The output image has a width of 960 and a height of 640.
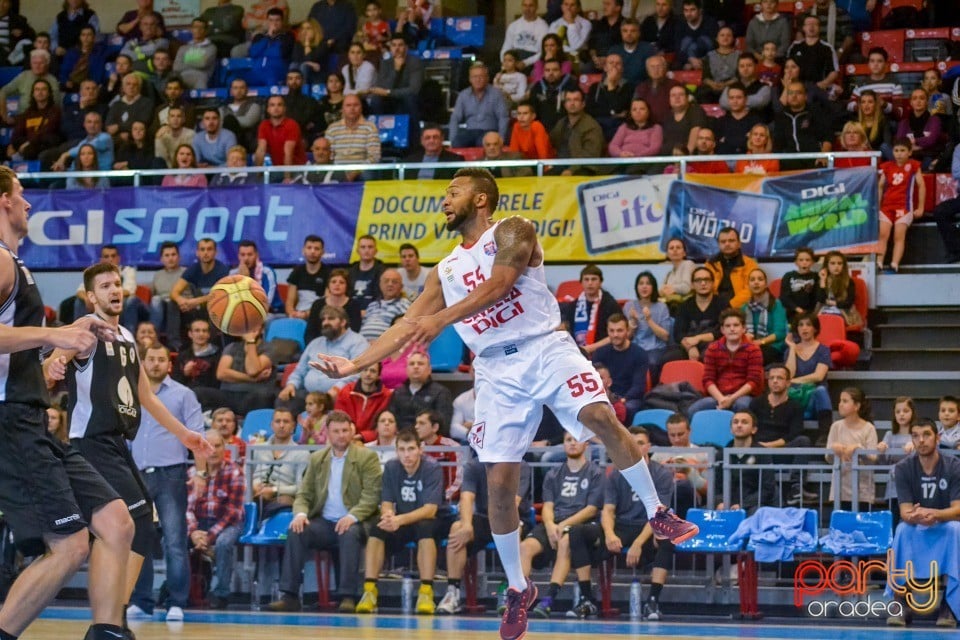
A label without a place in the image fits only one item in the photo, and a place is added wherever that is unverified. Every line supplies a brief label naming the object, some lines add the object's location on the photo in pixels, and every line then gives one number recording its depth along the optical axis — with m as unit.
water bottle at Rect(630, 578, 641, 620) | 11.33
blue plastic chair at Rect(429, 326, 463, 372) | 14.67
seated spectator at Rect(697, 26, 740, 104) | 16.88
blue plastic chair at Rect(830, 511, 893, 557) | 10.86
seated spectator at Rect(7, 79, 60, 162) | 19.33
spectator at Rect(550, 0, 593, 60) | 18.45
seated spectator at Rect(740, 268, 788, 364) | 13.75
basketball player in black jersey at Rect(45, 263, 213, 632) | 8.17
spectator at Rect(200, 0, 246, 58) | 20.81
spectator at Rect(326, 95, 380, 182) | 16.81
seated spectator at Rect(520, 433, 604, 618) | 11.30
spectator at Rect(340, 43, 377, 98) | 18.31
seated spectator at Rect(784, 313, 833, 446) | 12.85
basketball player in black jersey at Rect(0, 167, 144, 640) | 6.20
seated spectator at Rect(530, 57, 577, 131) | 16.89
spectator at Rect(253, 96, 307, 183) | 17.62
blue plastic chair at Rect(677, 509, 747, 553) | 11.16
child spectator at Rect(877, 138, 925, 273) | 14.80
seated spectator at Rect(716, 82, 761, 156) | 15.81
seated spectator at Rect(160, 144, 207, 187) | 17.23
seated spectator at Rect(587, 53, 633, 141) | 16.77
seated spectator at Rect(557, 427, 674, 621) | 11.17
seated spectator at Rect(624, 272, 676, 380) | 14.05
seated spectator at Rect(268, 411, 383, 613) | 11.84
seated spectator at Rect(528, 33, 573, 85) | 17.55
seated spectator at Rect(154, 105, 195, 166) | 18.00
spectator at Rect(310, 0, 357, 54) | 19.82
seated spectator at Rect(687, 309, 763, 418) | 12.95
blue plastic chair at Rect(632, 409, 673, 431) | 12.89
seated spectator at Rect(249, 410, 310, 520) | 12.48
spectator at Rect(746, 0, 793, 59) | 17.47
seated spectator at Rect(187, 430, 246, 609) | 12.26
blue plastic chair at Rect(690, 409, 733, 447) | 12.66
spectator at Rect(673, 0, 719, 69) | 17.86
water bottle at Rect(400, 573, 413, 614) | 11.80
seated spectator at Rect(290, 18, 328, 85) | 19.36
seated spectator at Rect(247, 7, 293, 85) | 20.02
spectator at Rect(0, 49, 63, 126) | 20.44
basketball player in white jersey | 7.34
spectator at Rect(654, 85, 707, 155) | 15.83
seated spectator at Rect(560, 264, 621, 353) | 14.03
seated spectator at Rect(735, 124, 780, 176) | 15.11
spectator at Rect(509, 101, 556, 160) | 16.28
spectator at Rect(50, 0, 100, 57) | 21.69
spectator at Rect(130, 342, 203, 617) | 11.19
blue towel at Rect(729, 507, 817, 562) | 10.97
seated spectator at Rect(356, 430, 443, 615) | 11.73
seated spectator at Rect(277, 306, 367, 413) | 14.15
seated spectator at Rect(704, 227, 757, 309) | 14.28
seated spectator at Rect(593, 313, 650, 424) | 13.30
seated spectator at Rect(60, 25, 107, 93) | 20.81
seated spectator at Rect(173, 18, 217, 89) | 20.11
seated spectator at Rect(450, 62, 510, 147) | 17.11
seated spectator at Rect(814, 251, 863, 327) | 13.98
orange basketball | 8.92
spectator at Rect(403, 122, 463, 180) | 16.31
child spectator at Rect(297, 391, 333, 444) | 13.13
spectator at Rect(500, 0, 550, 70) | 18.70
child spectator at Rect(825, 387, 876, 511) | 11.36
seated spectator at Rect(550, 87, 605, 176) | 16.17
